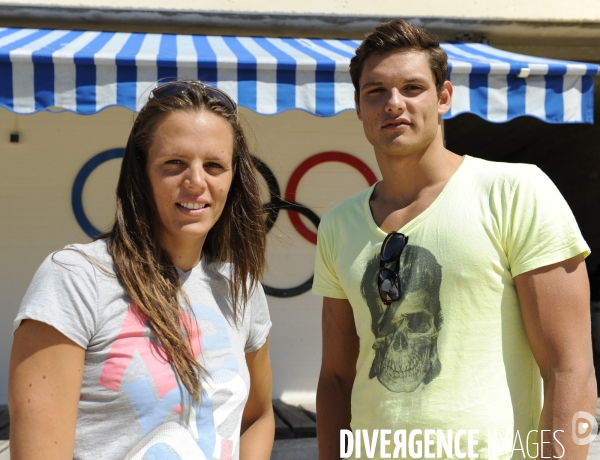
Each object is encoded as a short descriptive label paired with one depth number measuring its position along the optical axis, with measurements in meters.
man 1.58
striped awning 4.04
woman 1.33
